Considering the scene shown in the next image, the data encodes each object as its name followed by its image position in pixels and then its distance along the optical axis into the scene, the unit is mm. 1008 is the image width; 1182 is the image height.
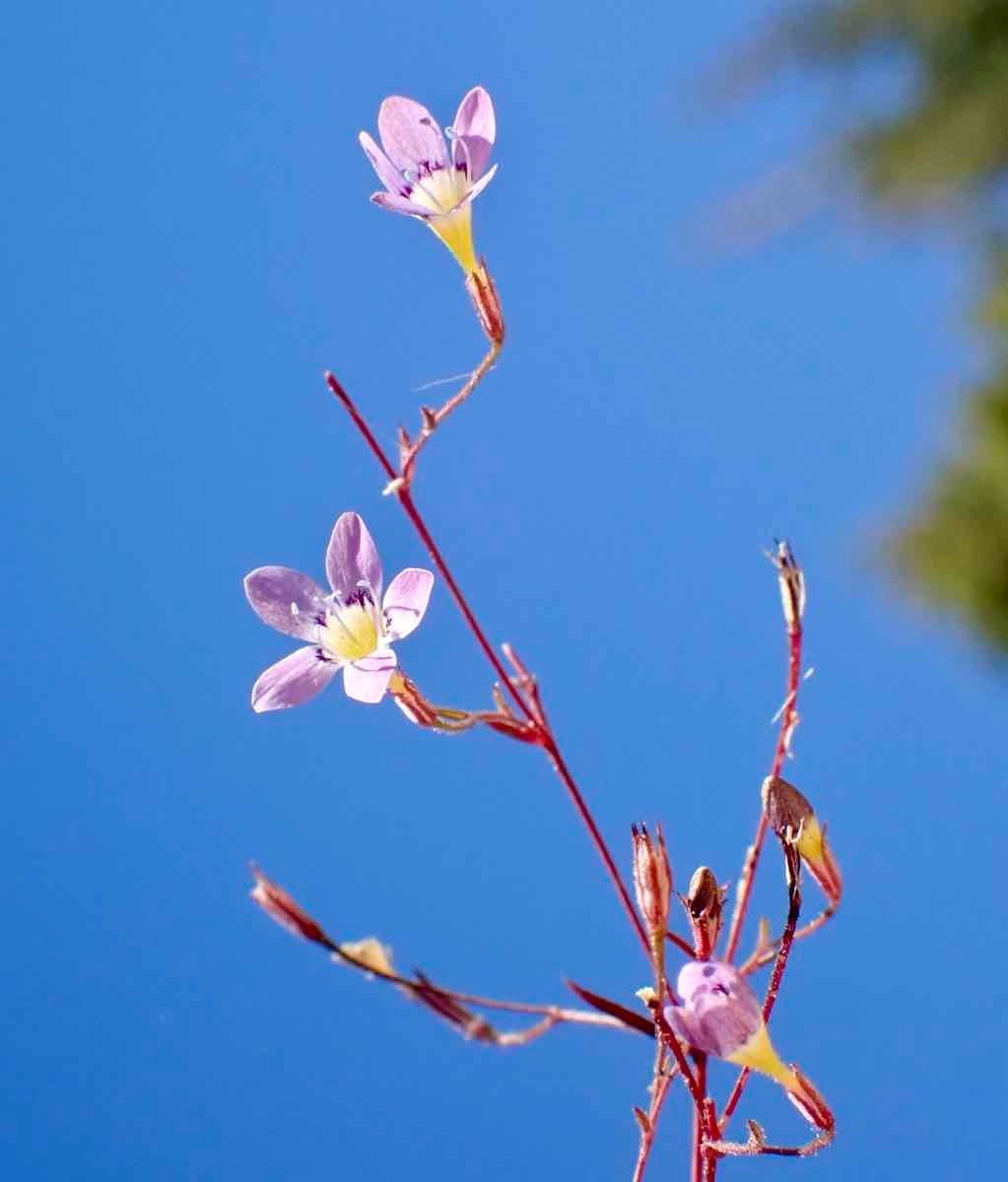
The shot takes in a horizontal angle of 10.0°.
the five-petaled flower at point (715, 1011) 314
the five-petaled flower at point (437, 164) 333
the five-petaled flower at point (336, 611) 330
